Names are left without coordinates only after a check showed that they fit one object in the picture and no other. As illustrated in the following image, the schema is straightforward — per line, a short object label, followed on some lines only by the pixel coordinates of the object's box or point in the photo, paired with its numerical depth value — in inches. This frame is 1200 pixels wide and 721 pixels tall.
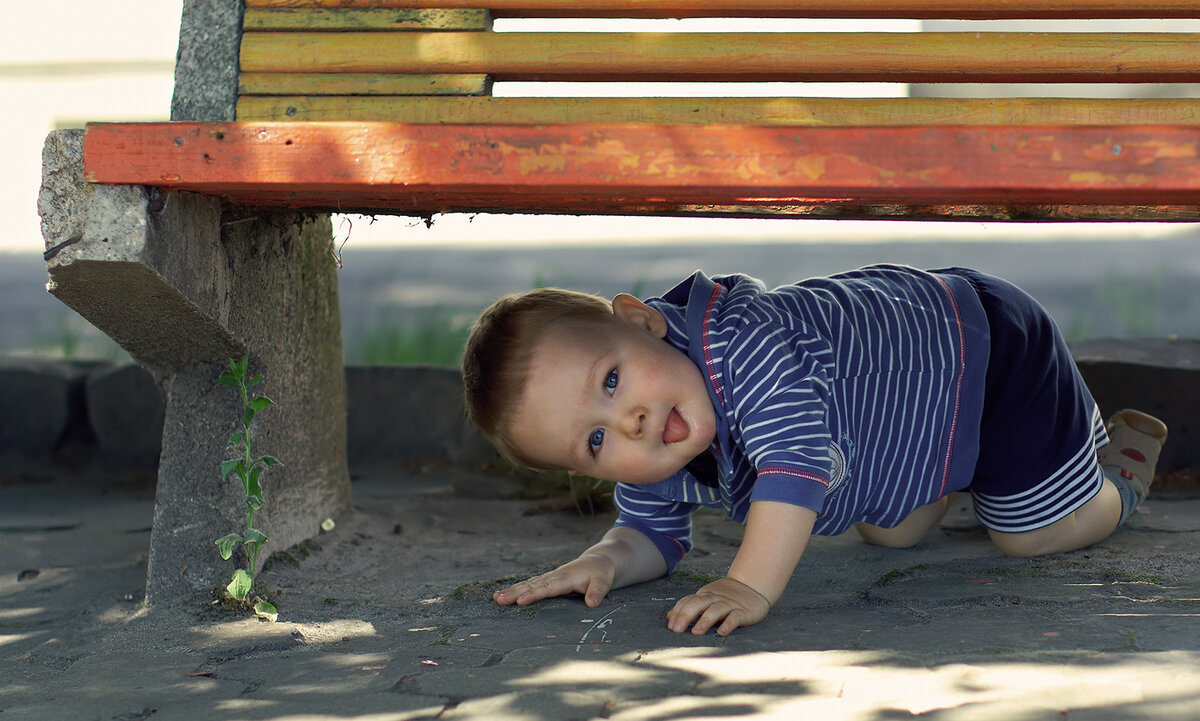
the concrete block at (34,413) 145.0
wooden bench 59.9
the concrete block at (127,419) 142.9
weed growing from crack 79.7
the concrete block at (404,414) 142.1
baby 75.2
